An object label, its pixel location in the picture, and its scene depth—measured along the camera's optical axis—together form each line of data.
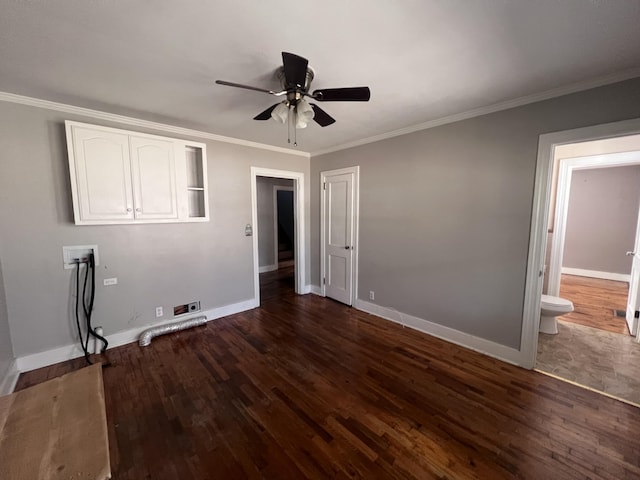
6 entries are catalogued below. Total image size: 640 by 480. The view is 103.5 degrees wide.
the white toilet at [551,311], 3.03
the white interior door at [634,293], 3.05
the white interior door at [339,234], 3.97
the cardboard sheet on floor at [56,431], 0.78
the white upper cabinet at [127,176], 2.43
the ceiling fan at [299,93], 1.50
